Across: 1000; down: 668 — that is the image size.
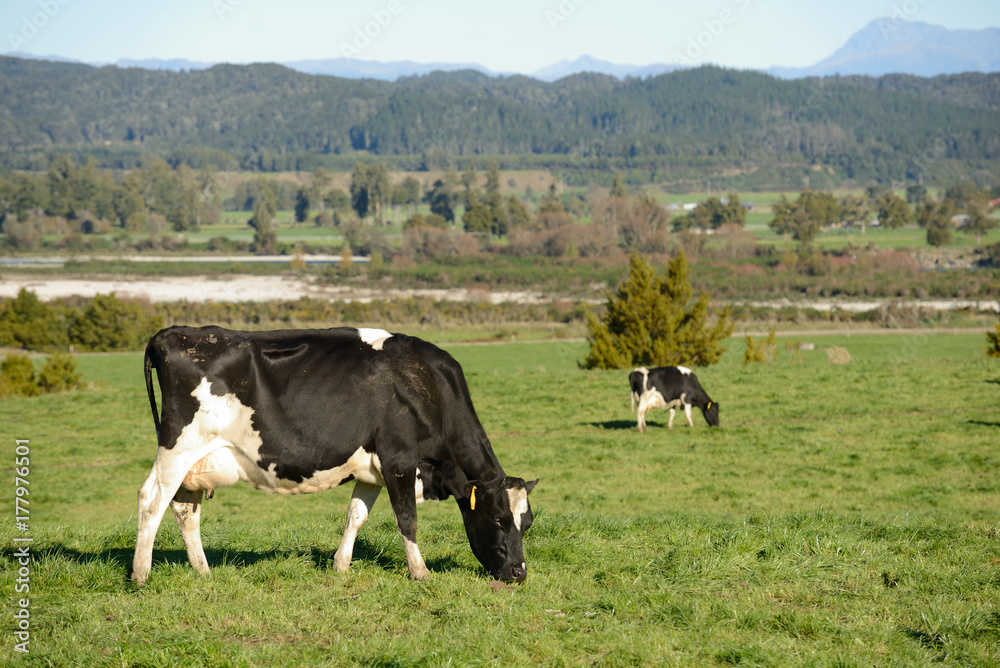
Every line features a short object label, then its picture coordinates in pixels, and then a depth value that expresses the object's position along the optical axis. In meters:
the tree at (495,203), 153.12
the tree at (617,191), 155.48
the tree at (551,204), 149.88
